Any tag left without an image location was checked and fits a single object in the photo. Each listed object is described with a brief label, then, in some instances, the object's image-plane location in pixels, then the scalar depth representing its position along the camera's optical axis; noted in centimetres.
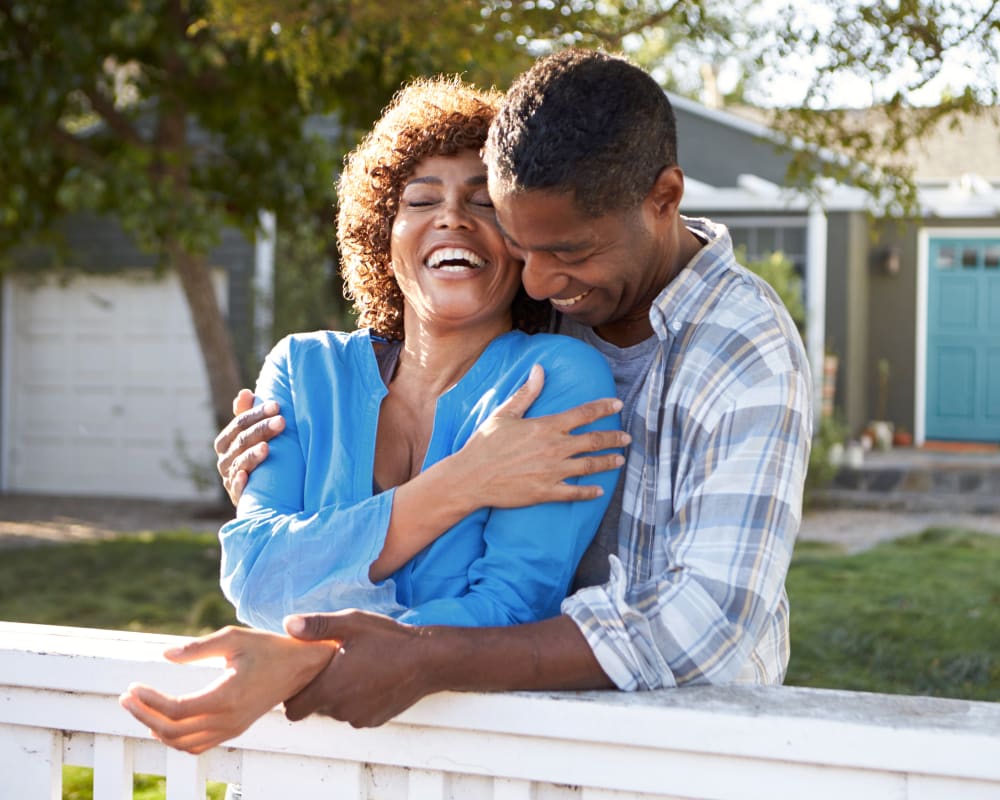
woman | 181
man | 164
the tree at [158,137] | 762
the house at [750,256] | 1248
